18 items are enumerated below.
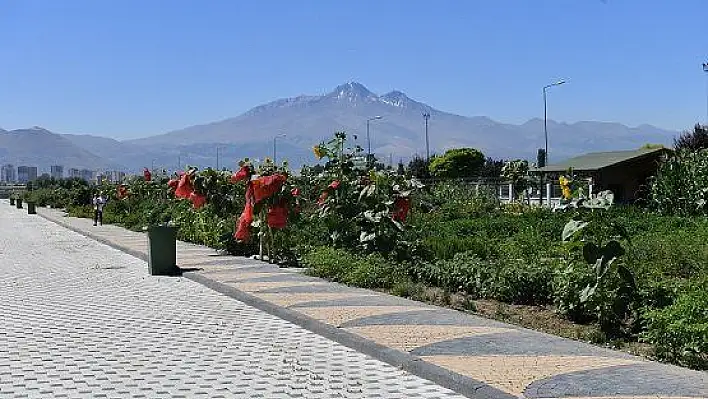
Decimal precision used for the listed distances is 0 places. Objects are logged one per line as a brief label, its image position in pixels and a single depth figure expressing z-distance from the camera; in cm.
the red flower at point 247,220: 1920
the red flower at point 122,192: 4712
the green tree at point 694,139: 4809
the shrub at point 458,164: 9156
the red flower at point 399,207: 1612
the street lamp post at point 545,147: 6910
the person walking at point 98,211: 4366
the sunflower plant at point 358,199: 1584
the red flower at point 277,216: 1869
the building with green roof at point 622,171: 4994
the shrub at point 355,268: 1429
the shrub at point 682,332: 817
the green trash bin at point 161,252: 1861
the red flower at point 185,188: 2388
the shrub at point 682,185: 3064
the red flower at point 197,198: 2388
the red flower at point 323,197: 1730
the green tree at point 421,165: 8994
